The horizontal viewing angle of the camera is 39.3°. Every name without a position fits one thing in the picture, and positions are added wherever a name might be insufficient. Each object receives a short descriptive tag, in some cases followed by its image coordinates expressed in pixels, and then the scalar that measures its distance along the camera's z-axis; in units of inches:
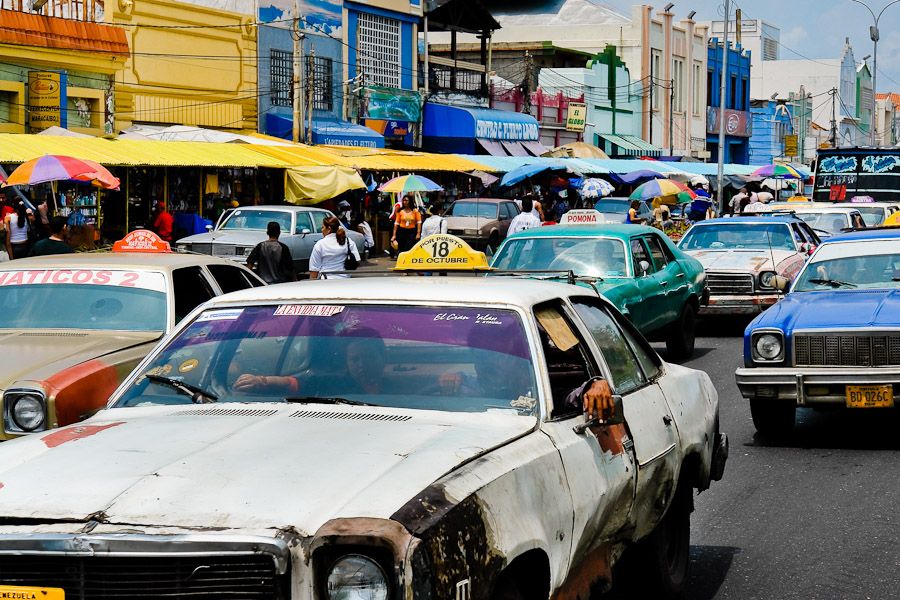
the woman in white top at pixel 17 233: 773.9
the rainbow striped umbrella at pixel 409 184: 1132.1
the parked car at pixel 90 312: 277.0
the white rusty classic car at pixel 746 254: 669.9
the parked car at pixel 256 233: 901.8
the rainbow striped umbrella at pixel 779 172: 1952.5
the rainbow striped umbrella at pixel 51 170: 728.3
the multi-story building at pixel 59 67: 982.4
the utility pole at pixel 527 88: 1835.6
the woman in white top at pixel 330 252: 649.0
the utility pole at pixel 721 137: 1715.3
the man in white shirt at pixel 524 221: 855.1
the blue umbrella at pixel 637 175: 1668.3
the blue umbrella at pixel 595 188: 1433.3
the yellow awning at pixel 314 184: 1058.7
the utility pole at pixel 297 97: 1231.5
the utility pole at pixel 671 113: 2370.8
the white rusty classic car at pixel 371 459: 129.0
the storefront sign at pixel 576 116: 1948.8
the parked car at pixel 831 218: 851.4
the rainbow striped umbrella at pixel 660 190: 1296.8
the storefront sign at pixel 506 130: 1590.8
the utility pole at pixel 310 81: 1247.8
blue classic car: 363.6
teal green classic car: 524.1
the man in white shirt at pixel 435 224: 980.6
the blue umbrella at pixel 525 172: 1337.4
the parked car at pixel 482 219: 1244.5
